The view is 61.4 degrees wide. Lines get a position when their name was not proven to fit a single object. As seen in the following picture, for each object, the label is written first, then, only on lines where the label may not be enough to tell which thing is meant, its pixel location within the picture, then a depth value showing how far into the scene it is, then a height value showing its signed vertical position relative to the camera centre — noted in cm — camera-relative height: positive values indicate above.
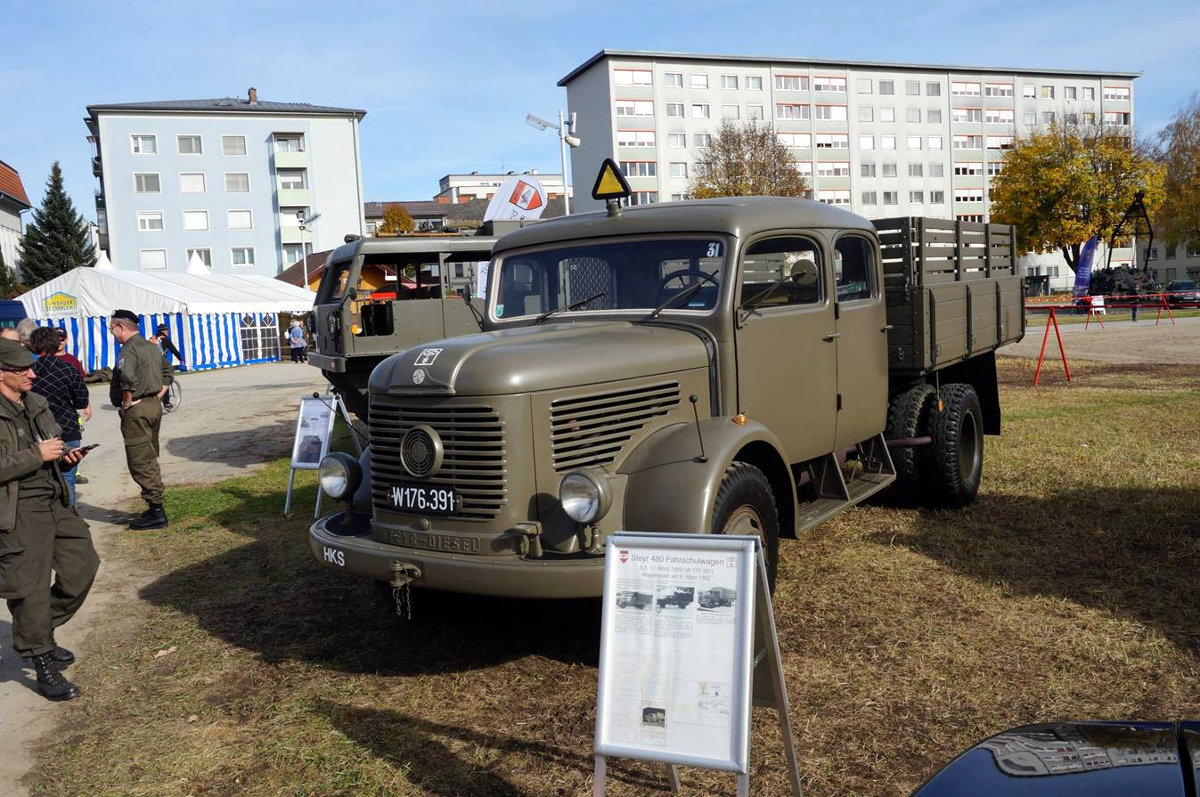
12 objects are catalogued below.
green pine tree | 6034 +561
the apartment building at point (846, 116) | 7056 +1289
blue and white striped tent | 2811 +50
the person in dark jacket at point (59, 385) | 854 -43
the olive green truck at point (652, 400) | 437 -49
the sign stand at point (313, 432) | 872 -97
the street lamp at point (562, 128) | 1875 +334
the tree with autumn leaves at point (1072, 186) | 4978 +449
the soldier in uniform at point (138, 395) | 848 -56
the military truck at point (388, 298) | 1084 +20
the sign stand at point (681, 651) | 306 -110
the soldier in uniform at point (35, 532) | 482 -96
